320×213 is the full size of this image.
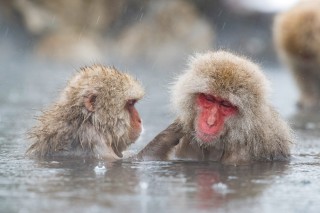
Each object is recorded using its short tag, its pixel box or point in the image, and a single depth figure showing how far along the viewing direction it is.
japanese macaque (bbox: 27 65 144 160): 11.82
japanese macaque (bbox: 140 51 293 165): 11.24
